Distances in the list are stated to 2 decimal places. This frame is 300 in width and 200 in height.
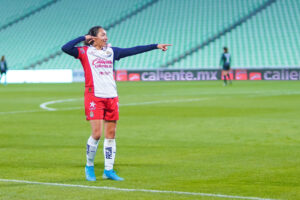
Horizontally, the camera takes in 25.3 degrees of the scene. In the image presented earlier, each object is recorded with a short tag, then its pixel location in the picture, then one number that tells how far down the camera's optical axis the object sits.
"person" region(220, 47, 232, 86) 40.62
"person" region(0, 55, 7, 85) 48.19
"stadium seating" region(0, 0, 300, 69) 51.62
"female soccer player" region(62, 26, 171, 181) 8.00
